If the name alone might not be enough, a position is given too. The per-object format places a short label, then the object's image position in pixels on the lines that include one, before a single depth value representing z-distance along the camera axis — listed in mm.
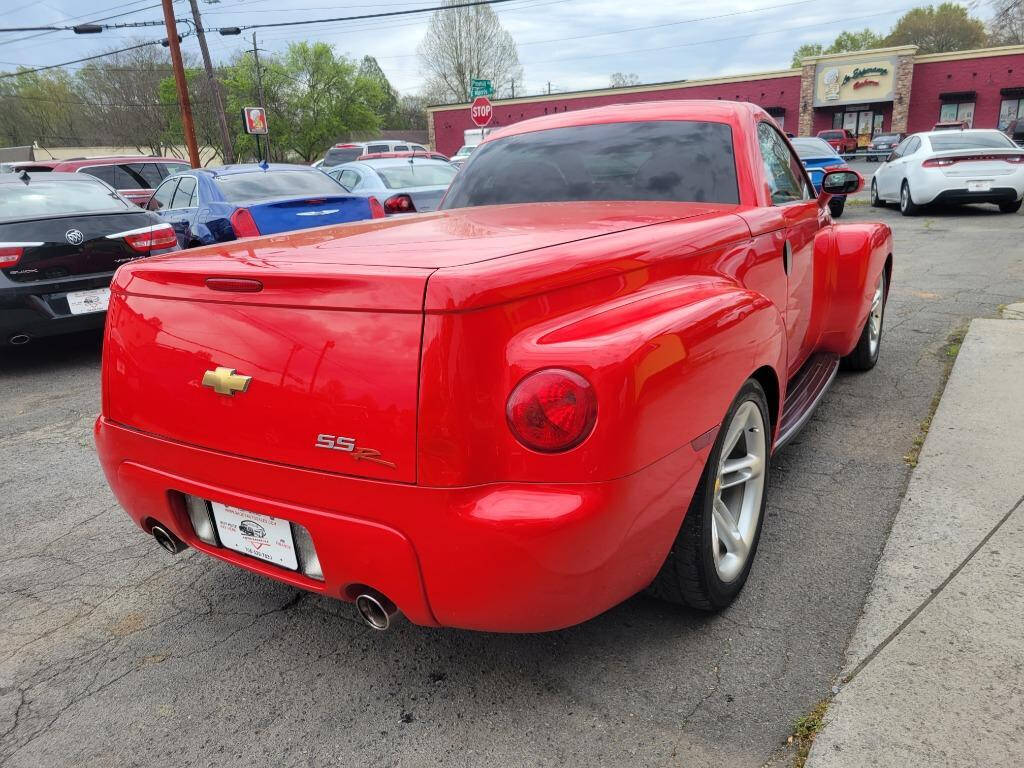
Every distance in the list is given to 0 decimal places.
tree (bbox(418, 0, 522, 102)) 64562
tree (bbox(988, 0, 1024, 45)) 23609
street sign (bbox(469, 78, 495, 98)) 20586
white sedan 12234
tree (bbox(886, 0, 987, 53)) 67125
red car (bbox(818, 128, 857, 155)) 38281
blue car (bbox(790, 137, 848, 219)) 15258
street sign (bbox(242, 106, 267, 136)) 22969
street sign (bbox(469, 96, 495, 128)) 17203
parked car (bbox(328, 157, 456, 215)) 10602
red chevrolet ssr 1665
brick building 40312
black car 5516
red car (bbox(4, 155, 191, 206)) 13695
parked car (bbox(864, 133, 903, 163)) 36781
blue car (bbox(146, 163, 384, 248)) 7398
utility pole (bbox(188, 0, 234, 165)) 24906
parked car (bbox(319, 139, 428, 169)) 30364
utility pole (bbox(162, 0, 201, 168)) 20625
